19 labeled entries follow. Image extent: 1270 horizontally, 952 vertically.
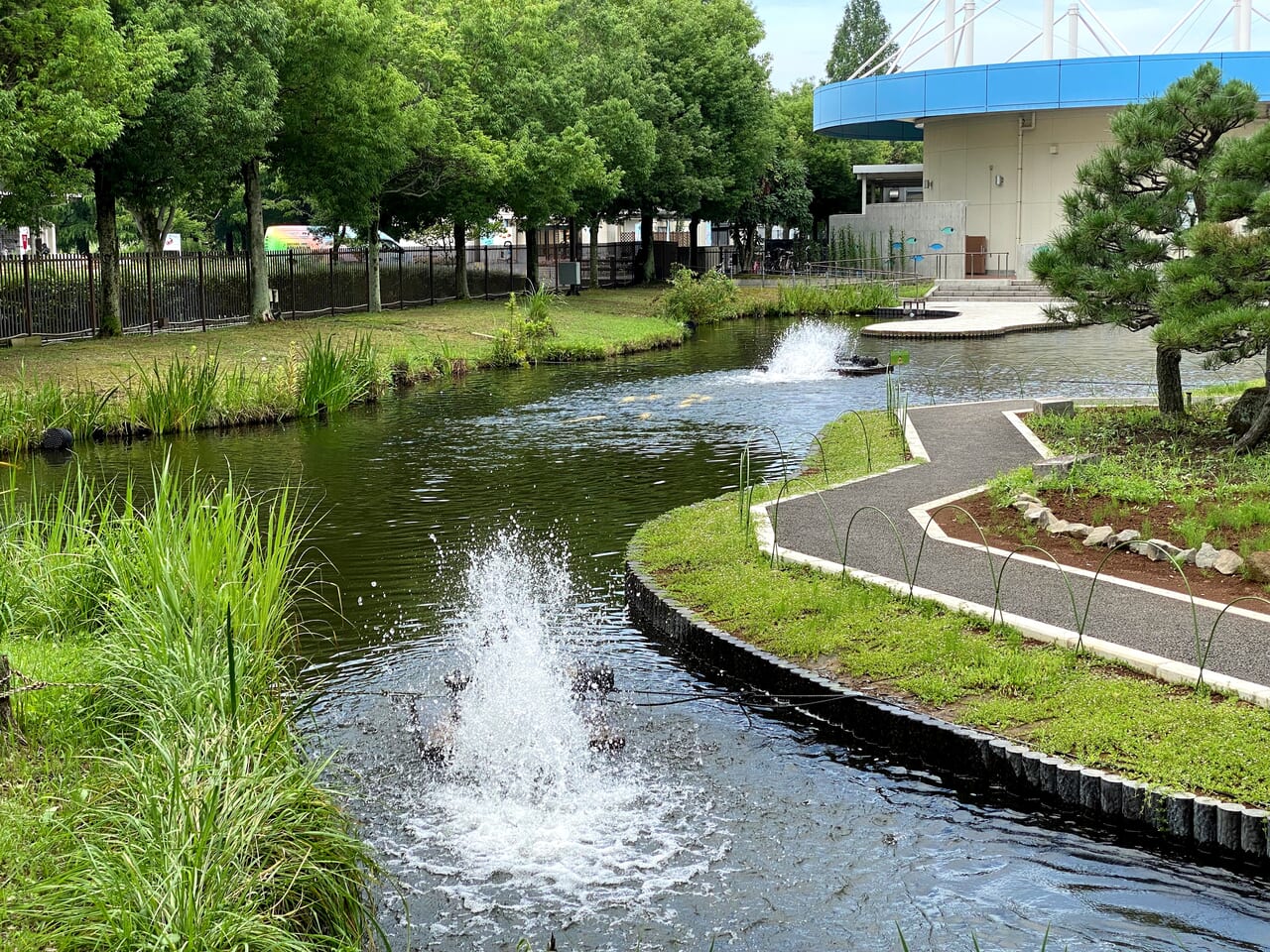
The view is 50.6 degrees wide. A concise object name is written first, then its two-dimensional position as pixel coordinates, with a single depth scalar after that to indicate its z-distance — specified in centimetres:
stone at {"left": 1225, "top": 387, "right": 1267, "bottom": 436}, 1380
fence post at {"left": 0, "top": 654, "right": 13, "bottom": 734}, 620
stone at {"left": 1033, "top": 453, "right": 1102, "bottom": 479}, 1252
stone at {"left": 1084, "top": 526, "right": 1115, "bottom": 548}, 1053
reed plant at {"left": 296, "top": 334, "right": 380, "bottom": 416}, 2081
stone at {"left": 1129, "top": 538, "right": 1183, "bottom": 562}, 1014
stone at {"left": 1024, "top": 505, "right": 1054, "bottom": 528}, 1119
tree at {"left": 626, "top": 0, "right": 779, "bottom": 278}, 4775
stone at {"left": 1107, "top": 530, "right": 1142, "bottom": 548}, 1038
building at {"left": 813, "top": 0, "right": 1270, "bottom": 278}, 4828
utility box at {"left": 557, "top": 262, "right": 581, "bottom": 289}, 4559
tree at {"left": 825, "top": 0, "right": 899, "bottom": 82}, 10394
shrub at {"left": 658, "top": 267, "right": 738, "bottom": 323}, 3875
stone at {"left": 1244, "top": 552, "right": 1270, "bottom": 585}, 954
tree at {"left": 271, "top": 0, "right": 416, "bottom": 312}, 2775
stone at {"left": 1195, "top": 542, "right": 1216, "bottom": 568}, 989
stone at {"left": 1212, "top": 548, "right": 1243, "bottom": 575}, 973
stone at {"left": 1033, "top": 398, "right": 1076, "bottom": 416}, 1680
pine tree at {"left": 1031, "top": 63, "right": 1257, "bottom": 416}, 1401
